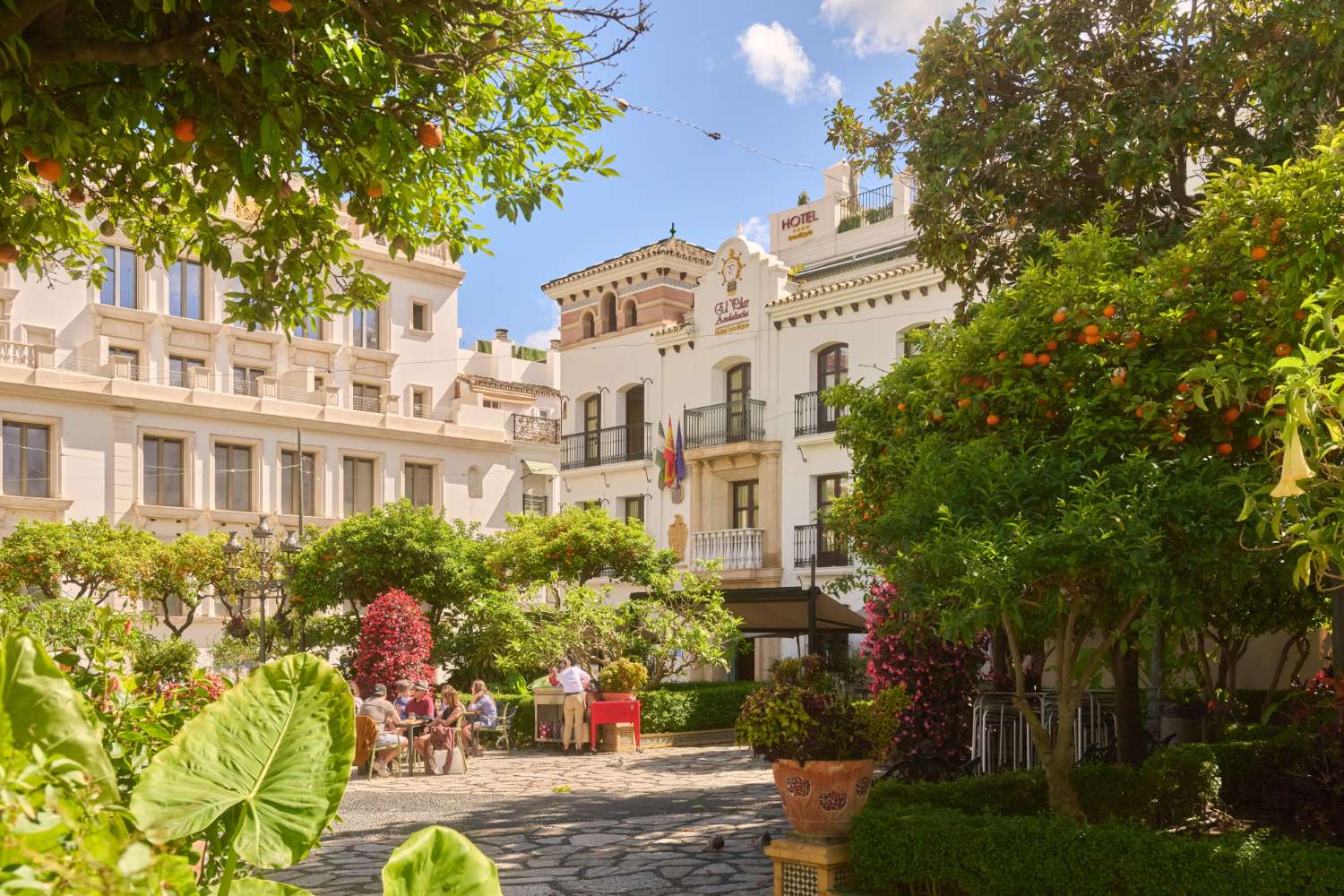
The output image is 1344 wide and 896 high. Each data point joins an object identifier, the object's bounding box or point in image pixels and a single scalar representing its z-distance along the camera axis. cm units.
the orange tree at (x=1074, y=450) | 651
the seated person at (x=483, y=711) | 1898
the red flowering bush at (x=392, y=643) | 2116
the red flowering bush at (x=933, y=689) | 1236
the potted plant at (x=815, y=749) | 788
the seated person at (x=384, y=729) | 1655
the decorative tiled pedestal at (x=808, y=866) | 769
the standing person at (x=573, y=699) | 1955
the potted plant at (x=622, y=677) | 2066
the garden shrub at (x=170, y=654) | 2342
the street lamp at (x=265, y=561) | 2481
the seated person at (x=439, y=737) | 1689
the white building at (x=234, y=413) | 3403
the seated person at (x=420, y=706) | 1764
